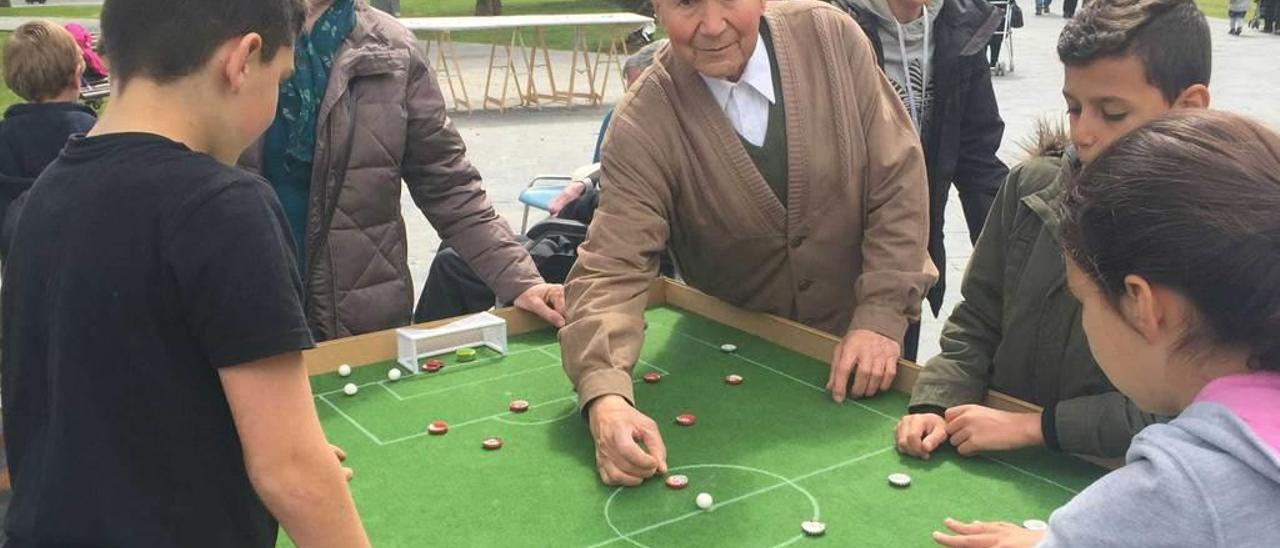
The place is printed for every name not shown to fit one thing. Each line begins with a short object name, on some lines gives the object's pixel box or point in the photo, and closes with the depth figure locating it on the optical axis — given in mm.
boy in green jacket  2096
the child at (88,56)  6273
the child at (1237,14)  21547
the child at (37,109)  4512
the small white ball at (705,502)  1958
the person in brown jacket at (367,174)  2902
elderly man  2582
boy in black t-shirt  1387
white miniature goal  2754
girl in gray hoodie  1121
